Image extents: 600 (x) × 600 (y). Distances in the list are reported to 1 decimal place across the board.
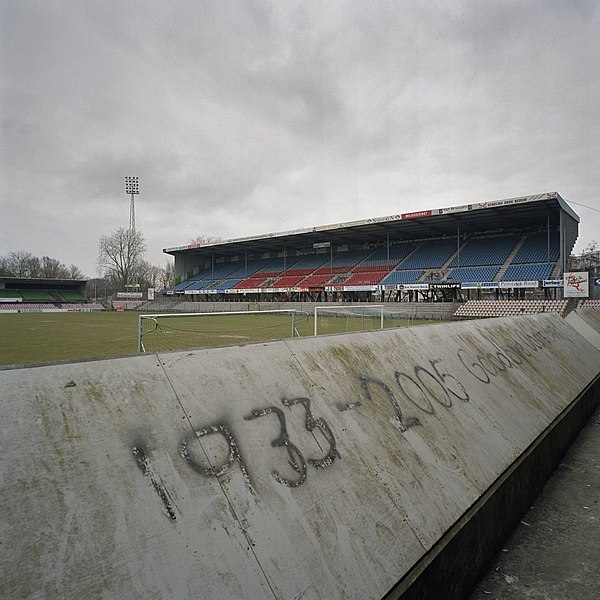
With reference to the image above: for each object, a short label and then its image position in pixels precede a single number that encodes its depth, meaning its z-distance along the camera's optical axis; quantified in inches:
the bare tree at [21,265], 2952.8
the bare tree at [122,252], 2647.6
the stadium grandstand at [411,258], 1203.2
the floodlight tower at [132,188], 2519.7
